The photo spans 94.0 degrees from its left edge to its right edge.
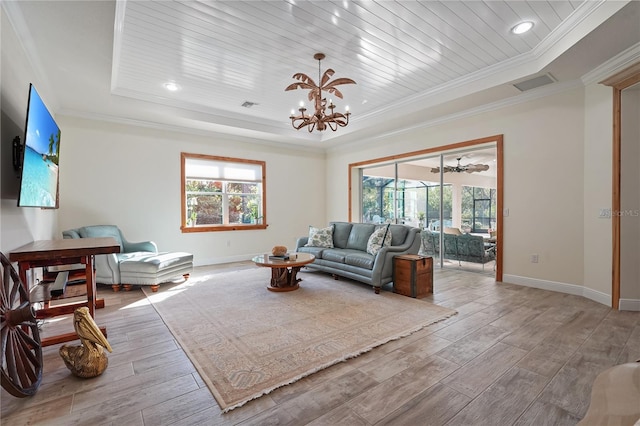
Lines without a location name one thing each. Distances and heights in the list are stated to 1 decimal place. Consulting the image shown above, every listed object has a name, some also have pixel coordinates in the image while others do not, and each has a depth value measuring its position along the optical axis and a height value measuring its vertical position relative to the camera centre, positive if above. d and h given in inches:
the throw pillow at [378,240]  176.9 -18.0
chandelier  142.5 +59.3
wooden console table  92.9 -14.5
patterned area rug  84.4 -45.3
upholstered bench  168.4 -34.2
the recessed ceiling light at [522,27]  120.9 +75.3
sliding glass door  216.8 +12.2
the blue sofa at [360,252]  164.1 -26.8
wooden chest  154.4 -34.7
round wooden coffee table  162.7 -35.9
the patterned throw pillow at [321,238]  213.2 -19.9
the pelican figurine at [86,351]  81.7 -39.0
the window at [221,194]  241.8 +15.0
